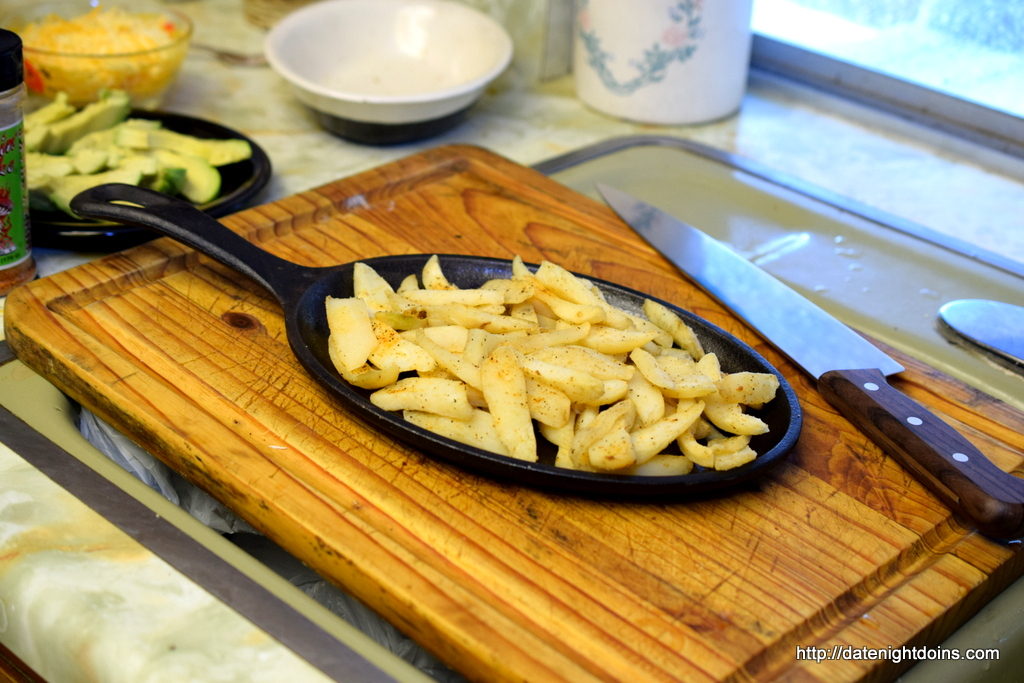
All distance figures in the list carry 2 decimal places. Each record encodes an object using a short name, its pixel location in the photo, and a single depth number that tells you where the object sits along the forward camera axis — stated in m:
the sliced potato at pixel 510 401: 0.89
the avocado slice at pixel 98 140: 1.38
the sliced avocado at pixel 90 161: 1.30
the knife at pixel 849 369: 0.90
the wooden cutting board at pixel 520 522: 0.77
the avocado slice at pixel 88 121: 1.40
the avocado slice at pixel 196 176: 1.33
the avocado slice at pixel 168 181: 1.32
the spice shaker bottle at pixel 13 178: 1.02
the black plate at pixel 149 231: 1.22
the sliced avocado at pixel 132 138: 1.38
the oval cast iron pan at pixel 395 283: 0.86
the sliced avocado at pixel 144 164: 1.32
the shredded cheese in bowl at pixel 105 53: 1.49
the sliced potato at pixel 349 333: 0.95
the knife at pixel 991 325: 1.20
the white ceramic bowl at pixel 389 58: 1.57
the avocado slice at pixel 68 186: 1.27
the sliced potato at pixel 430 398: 0.90
